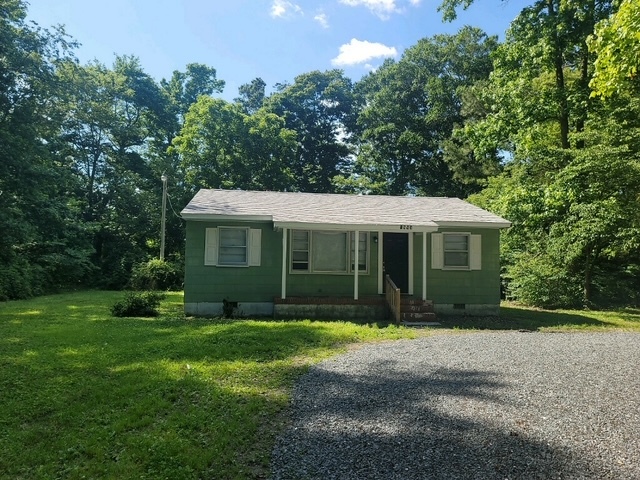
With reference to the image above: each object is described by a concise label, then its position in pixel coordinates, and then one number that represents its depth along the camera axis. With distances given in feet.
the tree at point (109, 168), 79.36
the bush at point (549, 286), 49.70
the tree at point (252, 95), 131.44
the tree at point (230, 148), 92.27
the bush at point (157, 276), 66.85
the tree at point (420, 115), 99.35
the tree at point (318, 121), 116.78
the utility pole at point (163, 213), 71.36
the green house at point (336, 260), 38.45
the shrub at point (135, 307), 37.93
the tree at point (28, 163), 52.16
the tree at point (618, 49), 17.31
